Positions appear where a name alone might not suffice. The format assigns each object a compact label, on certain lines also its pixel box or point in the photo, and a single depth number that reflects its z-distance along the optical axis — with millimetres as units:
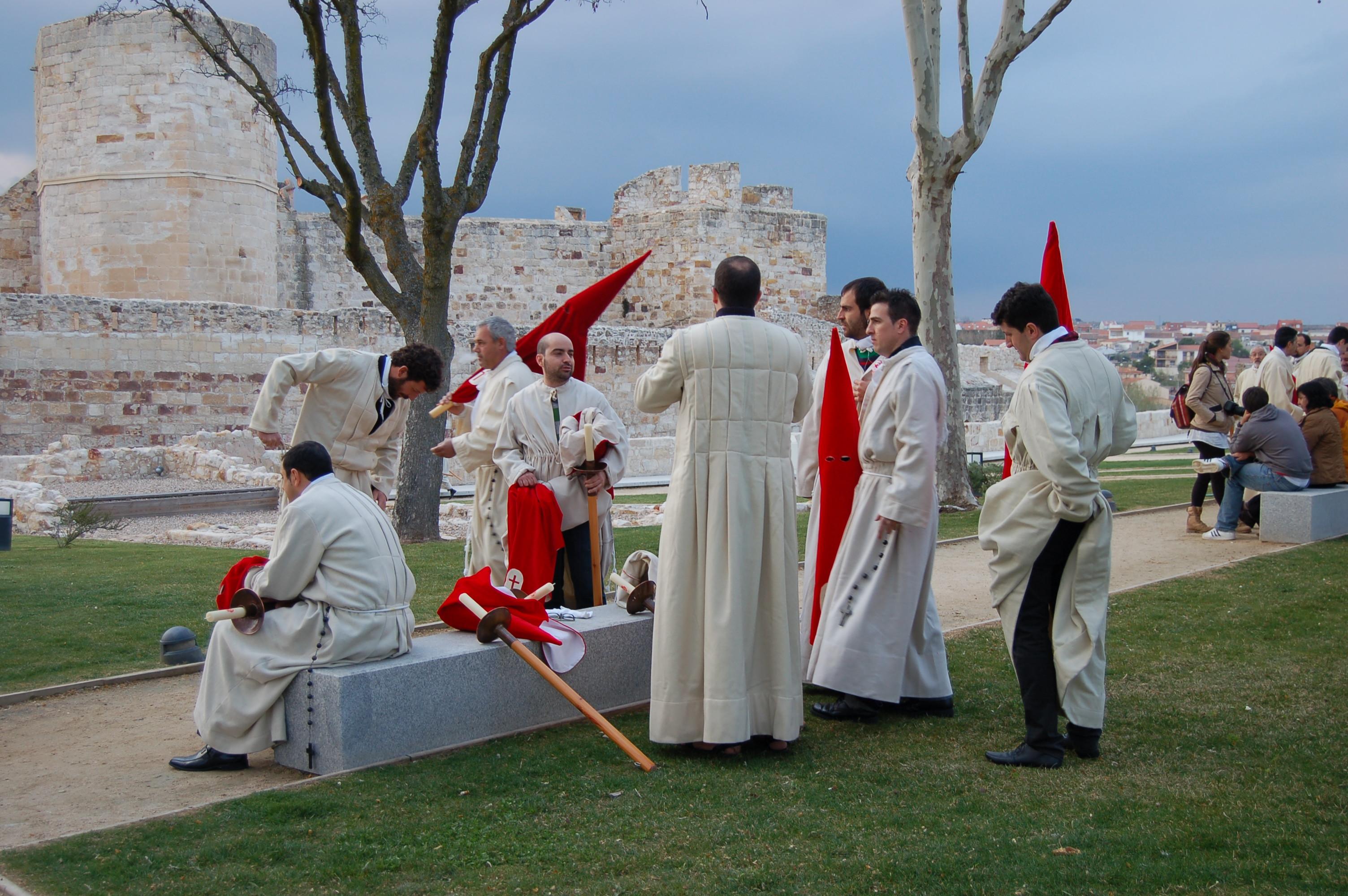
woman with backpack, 10109
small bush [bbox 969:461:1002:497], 13703
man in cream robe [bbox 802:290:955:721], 4809
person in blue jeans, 9766
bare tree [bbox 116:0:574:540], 11203
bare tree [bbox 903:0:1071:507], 11586
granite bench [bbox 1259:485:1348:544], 9562
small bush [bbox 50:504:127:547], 11117
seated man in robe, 4141
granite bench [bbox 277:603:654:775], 4102
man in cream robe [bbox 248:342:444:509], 5801
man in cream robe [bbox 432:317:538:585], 6102
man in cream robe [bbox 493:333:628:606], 5727
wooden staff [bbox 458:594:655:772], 4207
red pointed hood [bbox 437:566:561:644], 4562
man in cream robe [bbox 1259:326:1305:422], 11070
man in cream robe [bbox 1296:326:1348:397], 11312
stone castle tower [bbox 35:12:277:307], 22656
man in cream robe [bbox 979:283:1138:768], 4191
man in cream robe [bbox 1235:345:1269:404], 11398
